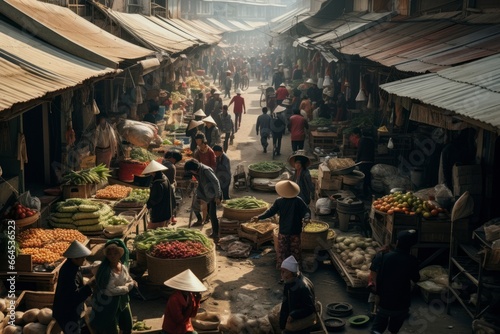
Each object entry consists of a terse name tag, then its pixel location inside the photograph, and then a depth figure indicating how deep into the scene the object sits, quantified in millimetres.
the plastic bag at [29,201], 10125
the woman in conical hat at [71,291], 7234
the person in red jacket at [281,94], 25812
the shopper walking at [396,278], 7570
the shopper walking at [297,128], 18297
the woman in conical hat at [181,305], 7008
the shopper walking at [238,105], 23891
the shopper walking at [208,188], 11781
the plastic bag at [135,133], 15766
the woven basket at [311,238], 11109
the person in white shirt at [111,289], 7272
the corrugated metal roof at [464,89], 8078
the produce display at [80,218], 10658
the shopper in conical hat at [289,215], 10164
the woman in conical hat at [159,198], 11094
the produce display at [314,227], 11195
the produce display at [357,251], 10096
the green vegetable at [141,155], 15047
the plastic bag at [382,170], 14812
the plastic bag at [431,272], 9816
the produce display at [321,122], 20859
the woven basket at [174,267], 9375
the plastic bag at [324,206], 13766
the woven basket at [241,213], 12625
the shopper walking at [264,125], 20312
